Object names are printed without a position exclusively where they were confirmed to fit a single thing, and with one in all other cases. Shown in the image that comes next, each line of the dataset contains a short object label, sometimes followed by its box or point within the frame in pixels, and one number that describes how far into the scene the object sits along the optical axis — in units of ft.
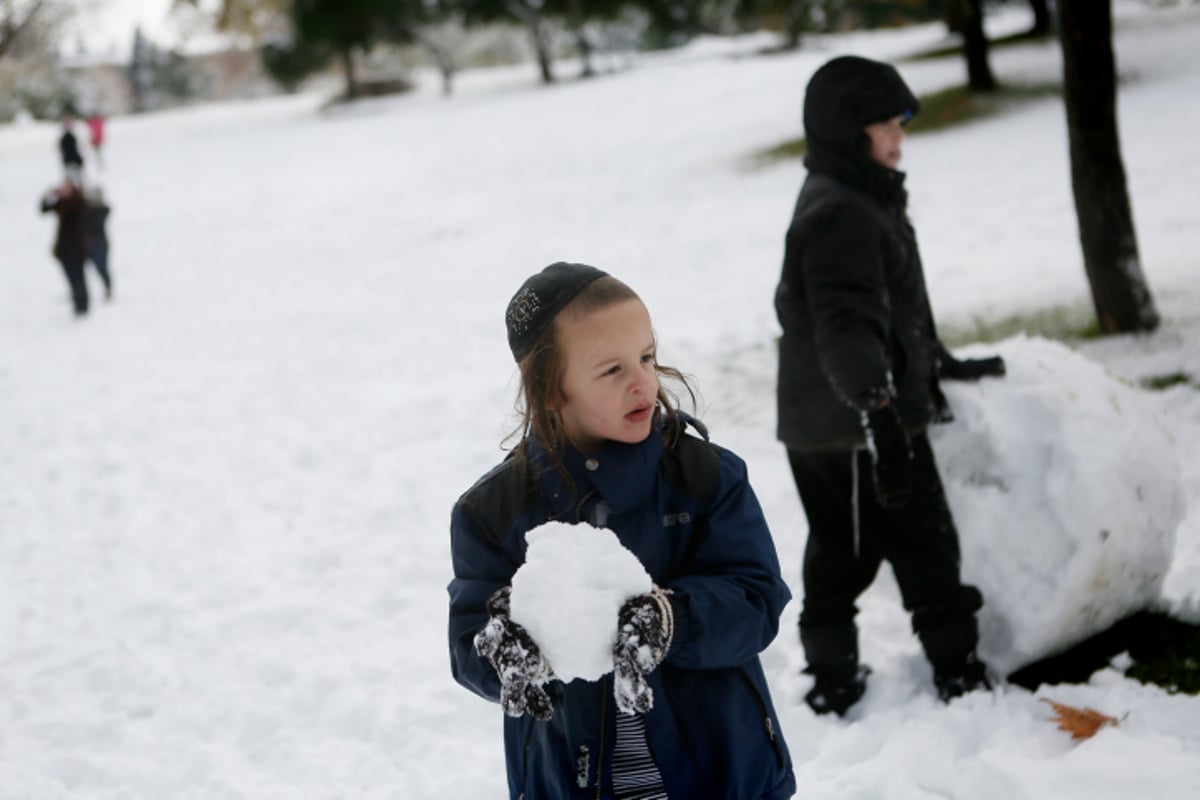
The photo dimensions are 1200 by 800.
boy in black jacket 10.41
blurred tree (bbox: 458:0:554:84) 108.88
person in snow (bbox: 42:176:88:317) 40.50
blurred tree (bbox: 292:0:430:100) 111.04
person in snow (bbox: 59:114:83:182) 67.51
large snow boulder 11.60
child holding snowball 6.63
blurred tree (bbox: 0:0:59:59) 101.97
